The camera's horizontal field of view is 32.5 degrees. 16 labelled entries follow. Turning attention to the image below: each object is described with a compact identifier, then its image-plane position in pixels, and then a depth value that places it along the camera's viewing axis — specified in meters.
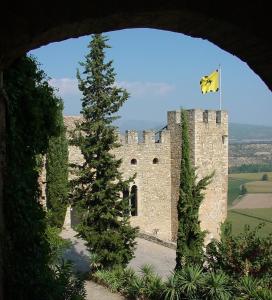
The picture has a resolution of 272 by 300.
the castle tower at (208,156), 21.86
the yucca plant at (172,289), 11.71
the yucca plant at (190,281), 11.52
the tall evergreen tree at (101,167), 15.95
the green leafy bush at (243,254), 11.66
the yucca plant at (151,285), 12.69
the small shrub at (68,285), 8.10
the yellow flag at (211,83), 22.81
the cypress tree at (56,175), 19.81
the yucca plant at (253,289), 10.09
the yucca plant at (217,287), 10.99
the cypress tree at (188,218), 16.31
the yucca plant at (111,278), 14.27
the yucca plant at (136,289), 13.26
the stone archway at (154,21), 3.02
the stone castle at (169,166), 22.03
